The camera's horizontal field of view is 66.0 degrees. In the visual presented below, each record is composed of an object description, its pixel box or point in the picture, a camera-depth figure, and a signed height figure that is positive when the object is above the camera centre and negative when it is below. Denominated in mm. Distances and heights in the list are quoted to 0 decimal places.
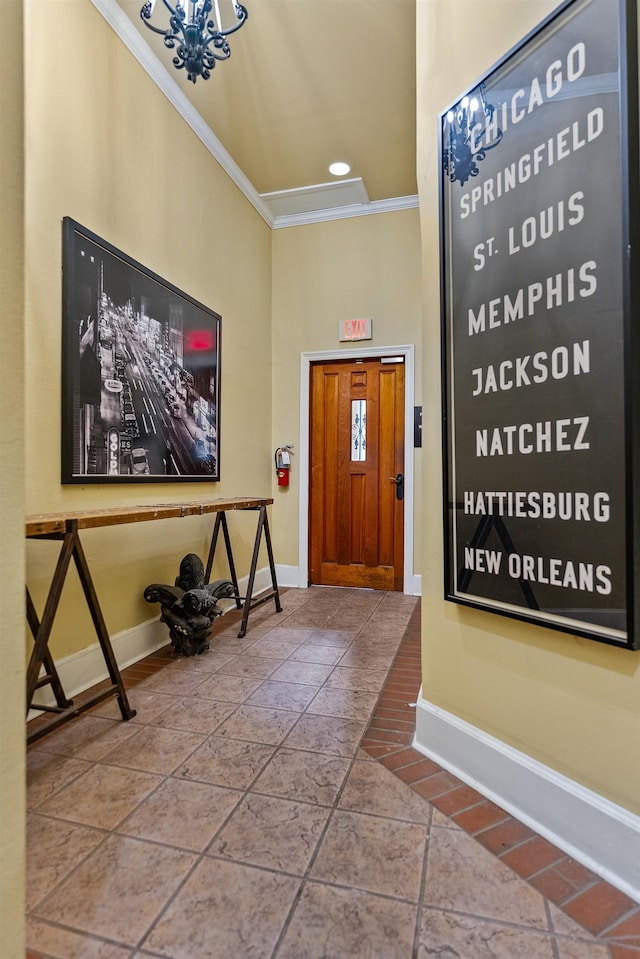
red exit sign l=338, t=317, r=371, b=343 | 4500 +1352
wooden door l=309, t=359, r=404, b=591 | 4543 +23
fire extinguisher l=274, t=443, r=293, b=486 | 4691 +140
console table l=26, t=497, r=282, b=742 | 1803 -467
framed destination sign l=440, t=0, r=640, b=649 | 1263 +438
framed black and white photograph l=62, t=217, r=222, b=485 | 2344 +596
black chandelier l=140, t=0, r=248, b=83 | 2236 +2062
